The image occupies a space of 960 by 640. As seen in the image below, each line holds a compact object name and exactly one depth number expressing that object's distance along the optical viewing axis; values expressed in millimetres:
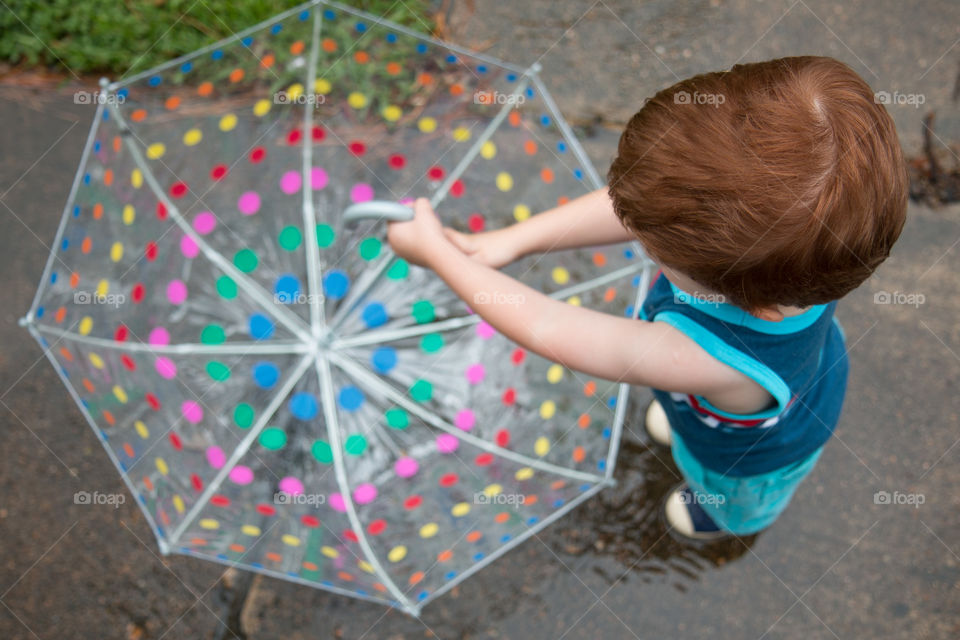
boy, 921
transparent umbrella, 1634
